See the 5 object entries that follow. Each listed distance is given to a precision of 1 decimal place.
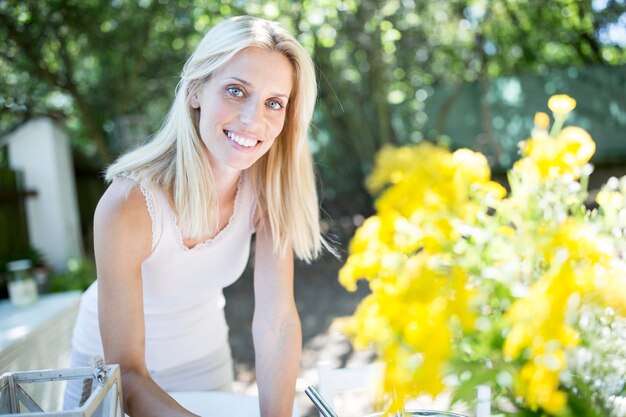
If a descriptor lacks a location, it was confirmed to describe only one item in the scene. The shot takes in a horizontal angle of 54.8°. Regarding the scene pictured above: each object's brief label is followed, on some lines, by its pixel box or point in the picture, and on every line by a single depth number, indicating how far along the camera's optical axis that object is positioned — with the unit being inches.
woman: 58.7
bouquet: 28.1
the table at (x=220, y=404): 60.5
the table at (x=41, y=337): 110.7
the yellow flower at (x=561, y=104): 37.7
